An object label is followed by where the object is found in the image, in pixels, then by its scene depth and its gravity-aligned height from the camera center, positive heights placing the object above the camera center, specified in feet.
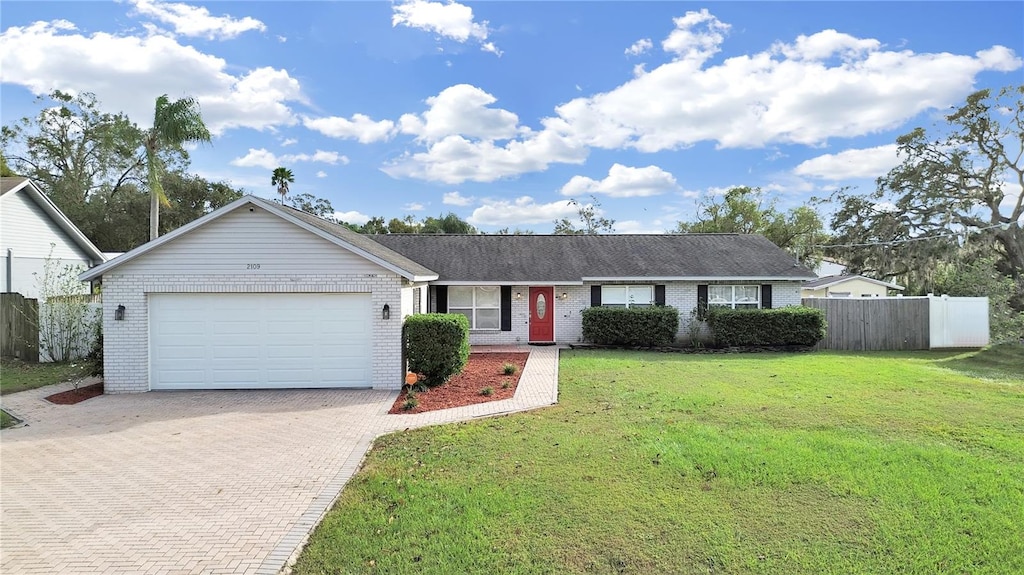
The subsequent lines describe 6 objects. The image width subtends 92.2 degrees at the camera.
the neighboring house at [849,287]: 86.38 +0.01
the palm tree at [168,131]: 59.88 +20.46
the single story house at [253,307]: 34.65 -0.86
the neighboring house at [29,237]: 57.52 +7.83
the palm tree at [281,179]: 68.93 +16.45
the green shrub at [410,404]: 29.89 -6.77
